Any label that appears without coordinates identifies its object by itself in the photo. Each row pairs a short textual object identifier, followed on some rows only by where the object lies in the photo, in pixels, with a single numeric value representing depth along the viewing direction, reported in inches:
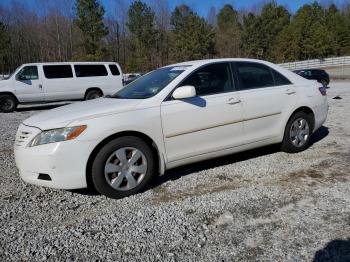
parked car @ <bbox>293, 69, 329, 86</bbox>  914.1
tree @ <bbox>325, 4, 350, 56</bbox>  2436.0
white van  555.8
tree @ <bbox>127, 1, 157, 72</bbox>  2053.4
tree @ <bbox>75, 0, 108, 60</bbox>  1732.3
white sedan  152.7
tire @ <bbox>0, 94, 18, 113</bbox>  551.5
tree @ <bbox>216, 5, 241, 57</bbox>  2544.3
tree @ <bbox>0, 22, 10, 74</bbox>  1842.9
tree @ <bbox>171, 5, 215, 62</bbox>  2158.0
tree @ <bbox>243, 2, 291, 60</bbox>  2342.5
